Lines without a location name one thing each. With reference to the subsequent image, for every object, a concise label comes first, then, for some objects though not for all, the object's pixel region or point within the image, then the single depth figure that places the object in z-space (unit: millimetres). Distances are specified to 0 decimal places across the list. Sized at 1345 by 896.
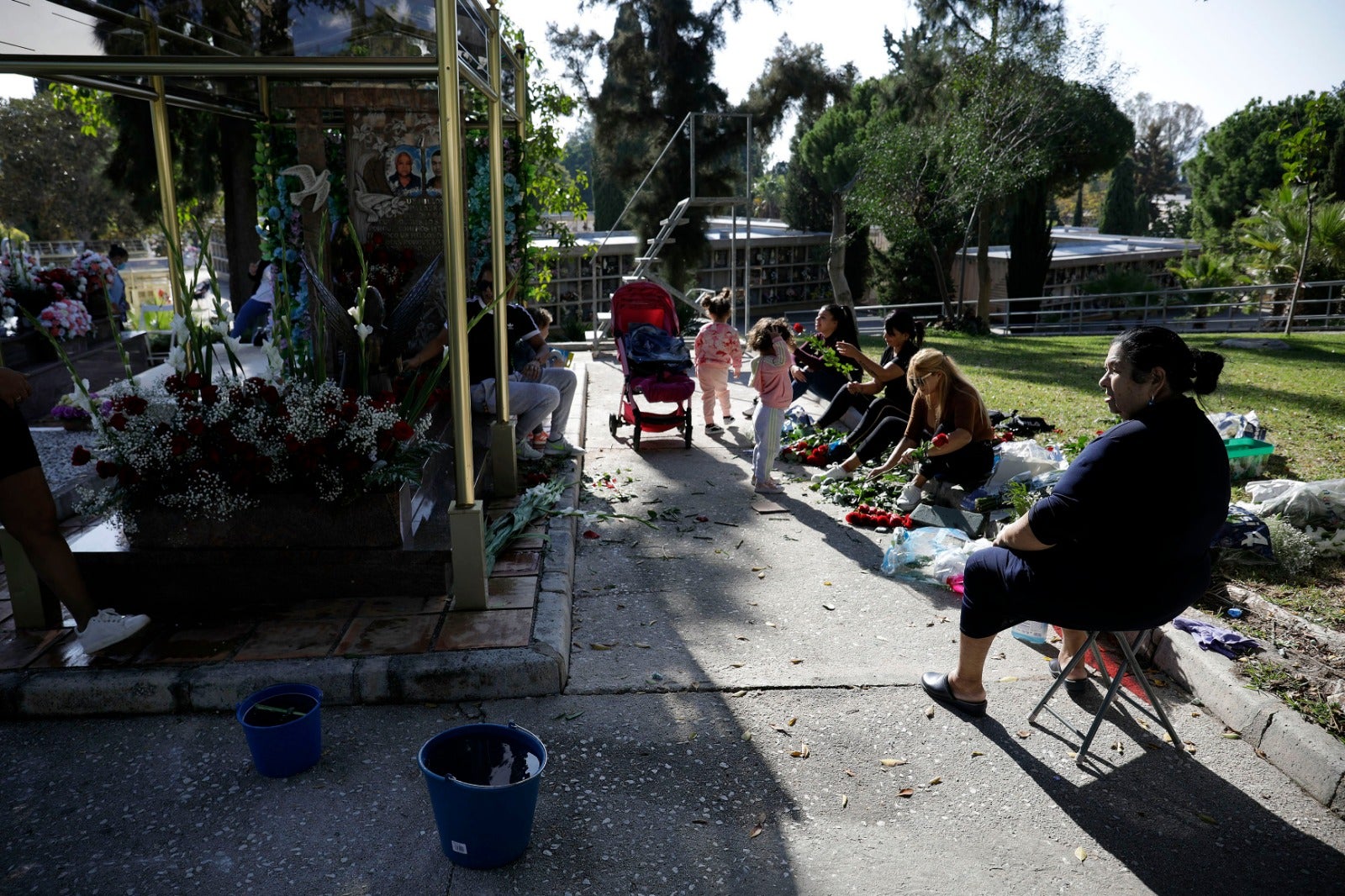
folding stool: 3463
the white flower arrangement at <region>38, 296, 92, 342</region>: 9586
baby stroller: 8312
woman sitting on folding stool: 3119
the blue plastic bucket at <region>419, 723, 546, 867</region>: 2746
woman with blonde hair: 6043
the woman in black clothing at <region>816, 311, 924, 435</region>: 7211
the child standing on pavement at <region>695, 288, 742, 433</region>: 8836
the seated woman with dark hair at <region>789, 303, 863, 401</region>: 8266
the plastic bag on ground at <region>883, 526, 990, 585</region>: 5223
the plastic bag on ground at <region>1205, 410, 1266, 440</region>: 7031
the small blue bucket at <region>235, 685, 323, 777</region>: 3237
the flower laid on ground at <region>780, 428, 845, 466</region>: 7738
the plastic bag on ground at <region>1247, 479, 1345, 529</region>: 5410
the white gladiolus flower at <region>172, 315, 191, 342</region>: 4367
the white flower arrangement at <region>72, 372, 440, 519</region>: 4059
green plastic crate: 6613
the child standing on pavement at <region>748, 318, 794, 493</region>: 6926
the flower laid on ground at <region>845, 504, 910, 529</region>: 6223
